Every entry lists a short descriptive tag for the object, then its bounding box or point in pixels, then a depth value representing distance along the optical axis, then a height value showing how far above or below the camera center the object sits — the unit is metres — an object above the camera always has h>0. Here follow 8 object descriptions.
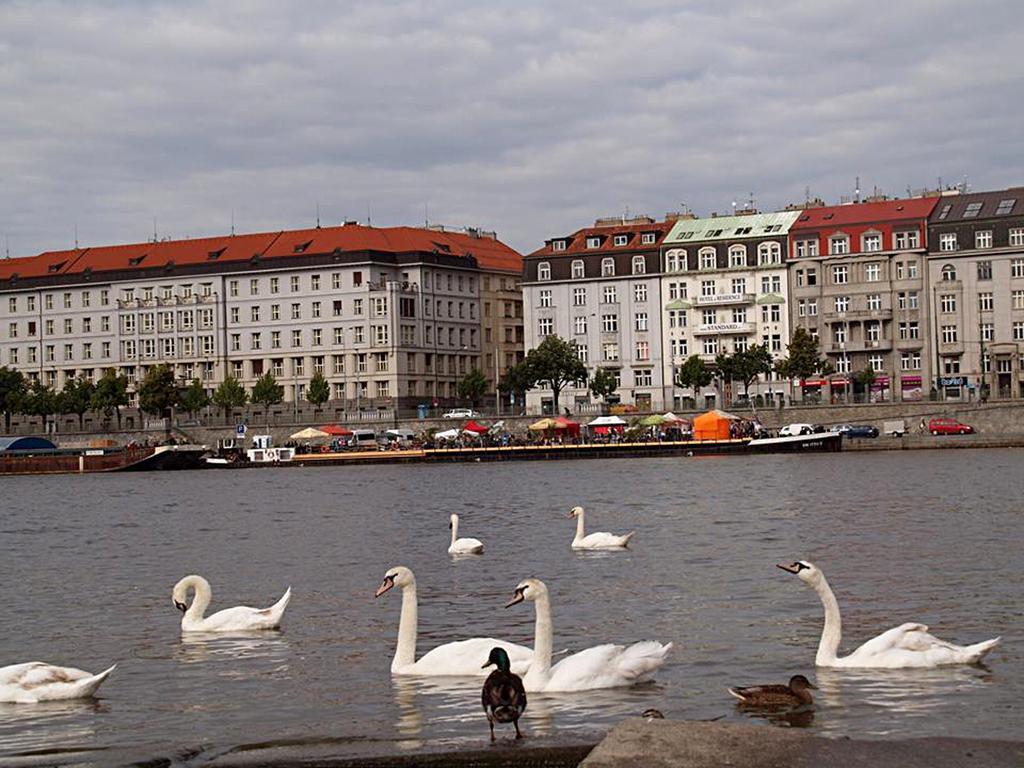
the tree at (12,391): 138.50 +3.02
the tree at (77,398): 136.12 +2.21
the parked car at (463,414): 122.81 +0.08
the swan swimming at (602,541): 34.72 -2.74
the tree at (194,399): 132.50 +1.84
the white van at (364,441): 112.38 -1.63
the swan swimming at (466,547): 34.94 -2.80
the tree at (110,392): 134.00 +2.60
